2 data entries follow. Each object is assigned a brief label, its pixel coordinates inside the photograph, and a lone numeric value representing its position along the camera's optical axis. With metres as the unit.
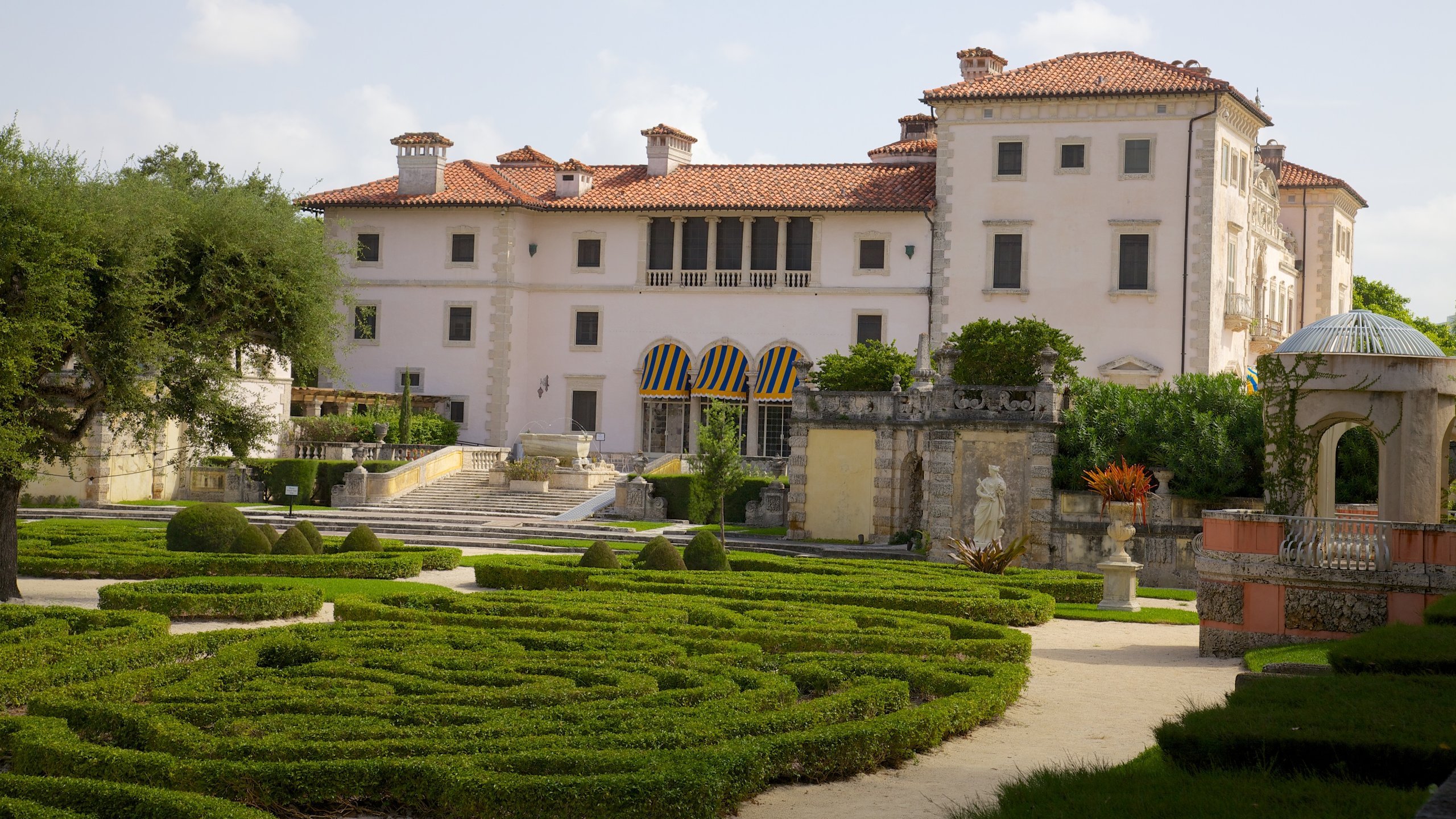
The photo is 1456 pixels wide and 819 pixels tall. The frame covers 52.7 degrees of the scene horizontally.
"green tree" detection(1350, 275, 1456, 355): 67.00
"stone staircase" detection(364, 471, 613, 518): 42.59
